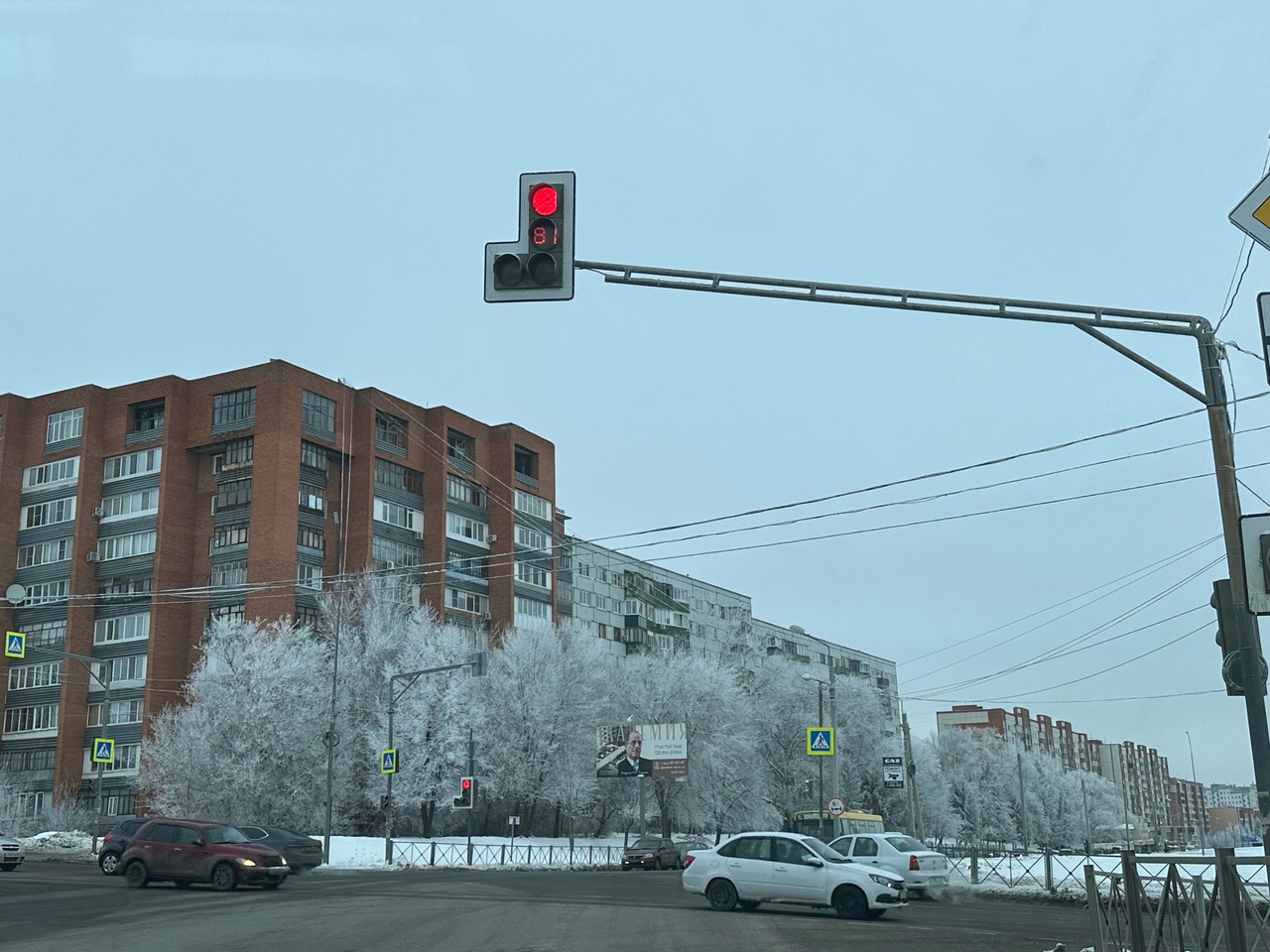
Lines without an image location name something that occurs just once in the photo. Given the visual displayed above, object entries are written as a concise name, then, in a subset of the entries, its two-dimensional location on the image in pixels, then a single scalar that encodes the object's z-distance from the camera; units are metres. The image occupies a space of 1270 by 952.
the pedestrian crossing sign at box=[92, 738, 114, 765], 51.91
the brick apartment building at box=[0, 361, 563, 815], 75.94
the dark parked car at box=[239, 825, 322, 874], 37.59
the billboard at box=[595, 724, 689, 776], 62.88
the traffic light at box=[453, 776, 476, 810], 46.06
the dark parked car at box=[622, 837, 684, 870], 53.25
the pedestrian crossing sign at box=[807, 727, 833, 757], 53.75
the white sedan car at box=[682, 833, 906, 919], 22.23
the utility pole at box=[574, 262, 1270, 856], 11.43
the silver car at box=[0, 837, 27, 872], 36.41
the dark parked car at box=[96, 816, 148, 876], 32.21
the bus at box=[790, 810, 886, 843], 49.84
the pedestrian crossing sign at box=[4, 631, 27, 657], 39.28
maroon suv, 28.66
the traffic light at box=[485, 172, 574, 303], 11.10
